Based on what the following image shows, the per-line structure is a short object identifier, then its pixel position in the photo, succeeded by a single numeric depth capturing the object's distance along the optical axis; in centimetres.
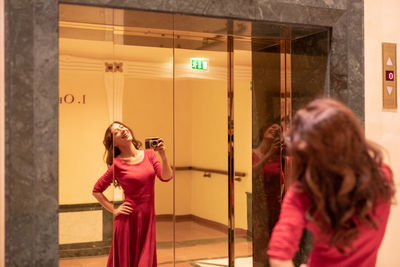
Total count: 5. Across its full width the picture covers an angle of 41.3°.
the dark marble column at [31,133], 303
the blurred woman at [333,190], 187
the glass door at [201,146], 414
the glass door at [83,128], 370
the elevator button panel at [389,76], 411
